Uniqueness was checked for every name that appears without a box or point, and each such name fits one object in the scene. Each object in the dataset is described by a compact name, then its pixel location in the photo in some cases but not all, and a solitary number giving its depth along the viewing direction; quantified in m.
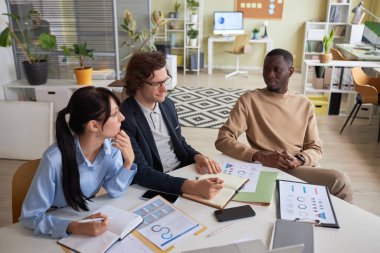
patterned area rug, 4.50
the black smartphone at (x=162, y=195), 1.41
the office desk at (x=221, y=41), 7.12
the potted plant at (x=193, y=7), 7.05
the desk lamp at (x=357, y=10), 5.41
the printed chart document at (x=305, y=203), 1.26
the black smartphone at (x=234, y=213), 1.26
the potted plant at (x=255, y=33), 7.27
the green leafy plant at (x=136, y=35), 4.16
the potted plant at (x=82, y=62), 3.51
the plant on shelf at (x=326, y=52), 4.51
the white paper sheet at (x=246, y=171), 1.49
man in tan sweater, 2.00
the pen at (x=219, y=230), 1.18
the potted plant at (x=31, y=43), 3.37
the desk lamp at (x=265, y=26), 7.36
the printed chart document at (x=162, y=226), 1.13
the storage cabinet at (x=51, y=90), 3.52
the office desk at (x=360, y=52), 4.84
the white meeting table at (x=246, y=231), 1.12
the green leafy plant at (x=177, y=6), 7.25
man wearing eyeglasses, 1.62
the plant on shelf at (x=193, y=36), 7.13
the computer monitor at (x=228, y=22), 7.16
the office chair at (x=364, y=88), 3.77
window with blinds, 3.71
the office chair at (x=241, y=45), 6.88
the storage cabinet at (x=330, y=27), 7.03
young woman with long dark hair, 1.18
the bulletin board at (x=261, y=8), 7.36
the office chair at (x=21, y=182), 1.47
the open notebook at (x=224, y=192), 1.35
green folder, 1.37
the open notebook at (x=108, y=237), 1.08
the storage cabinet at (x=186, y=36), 7.19
